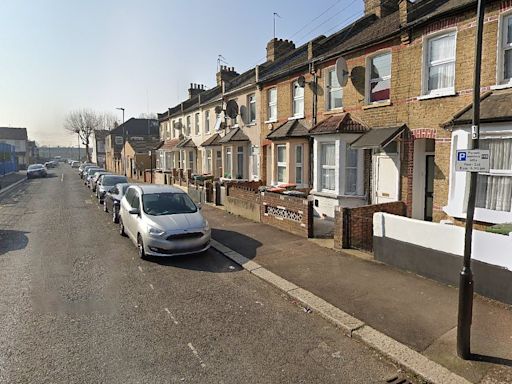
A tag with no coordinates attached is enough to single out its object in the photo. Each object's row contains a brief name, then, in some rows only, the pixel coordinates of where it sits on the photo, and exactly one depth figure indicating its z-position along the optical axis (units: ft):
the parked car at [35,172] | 137.80
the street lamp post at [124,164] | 146.35
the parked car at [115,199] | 43.14
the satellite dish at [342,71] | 38.83
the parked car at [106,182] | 60.54
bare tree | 261.24
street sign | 12.90
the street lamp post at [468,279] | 12.91
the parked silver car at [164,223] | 26.45
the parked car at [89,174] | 99.45
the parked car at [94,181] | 80.59
